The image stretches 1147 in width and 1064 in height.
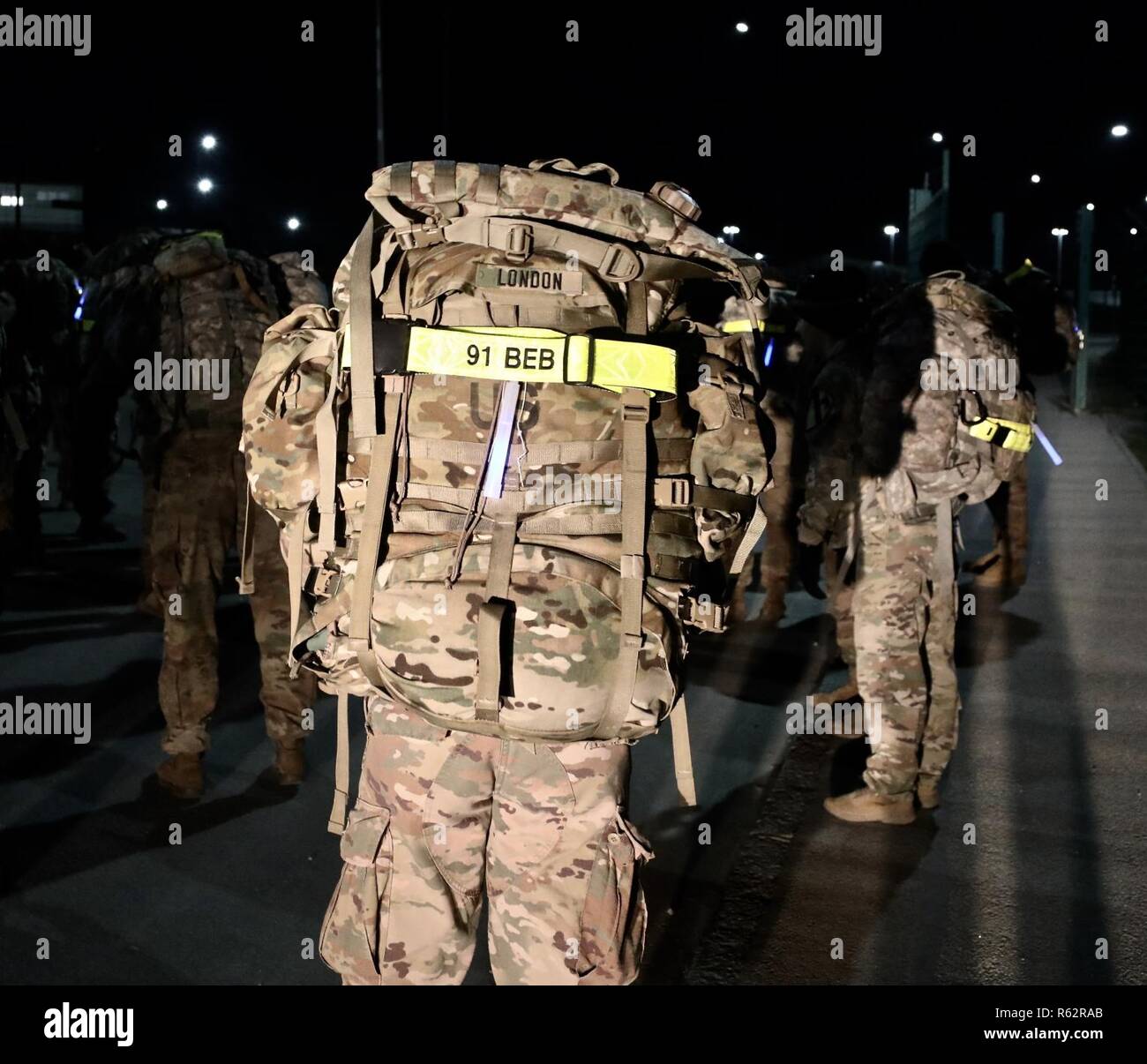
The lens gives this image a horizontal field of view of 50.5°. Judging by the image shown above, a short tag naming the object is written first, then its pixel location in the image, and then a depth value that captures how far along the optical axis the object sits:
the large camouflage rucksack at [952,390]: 4.43
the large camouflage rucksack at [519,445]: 2.38
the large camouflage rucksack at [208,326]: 4.71
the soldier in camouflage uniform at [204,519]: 4.73
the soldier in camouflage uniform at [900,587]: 4.49
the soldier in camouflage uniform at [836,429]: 4.74
